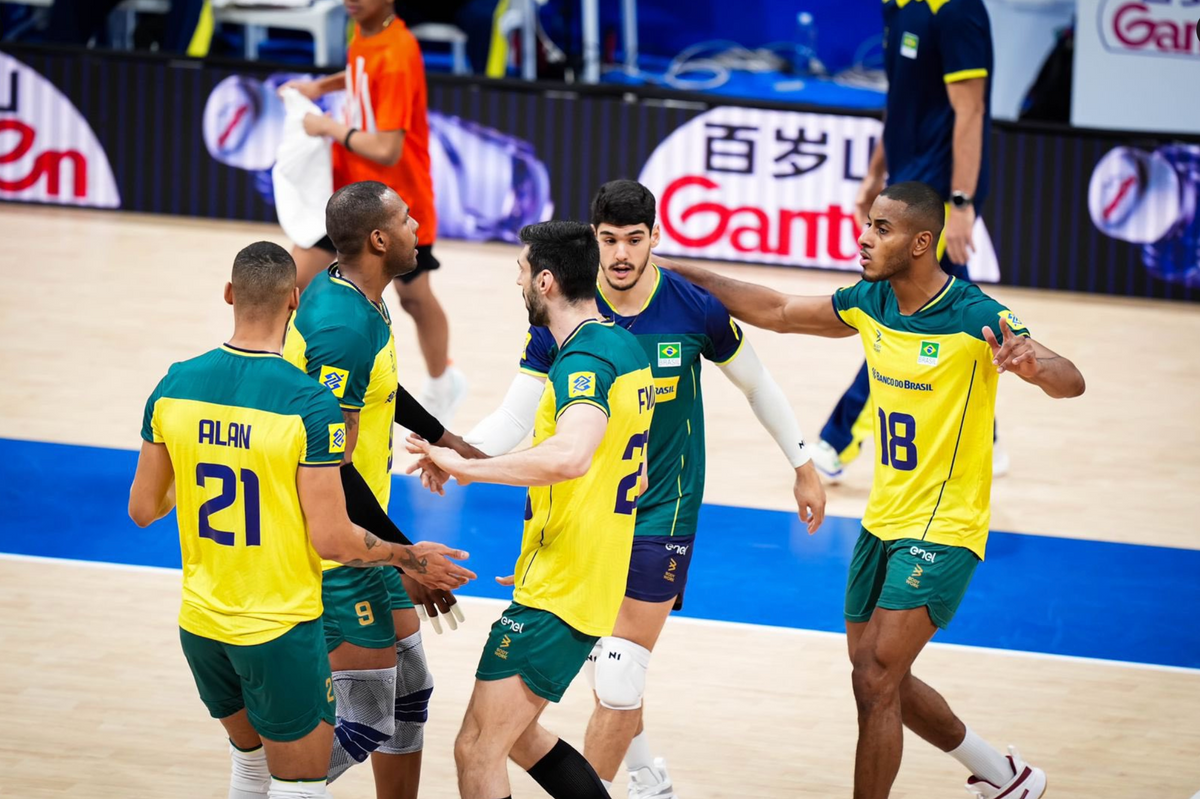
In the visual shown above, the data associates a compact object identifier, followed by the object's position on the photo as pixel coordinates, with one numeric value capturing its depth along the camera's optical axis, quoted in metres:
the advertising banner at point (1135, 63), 25.19
